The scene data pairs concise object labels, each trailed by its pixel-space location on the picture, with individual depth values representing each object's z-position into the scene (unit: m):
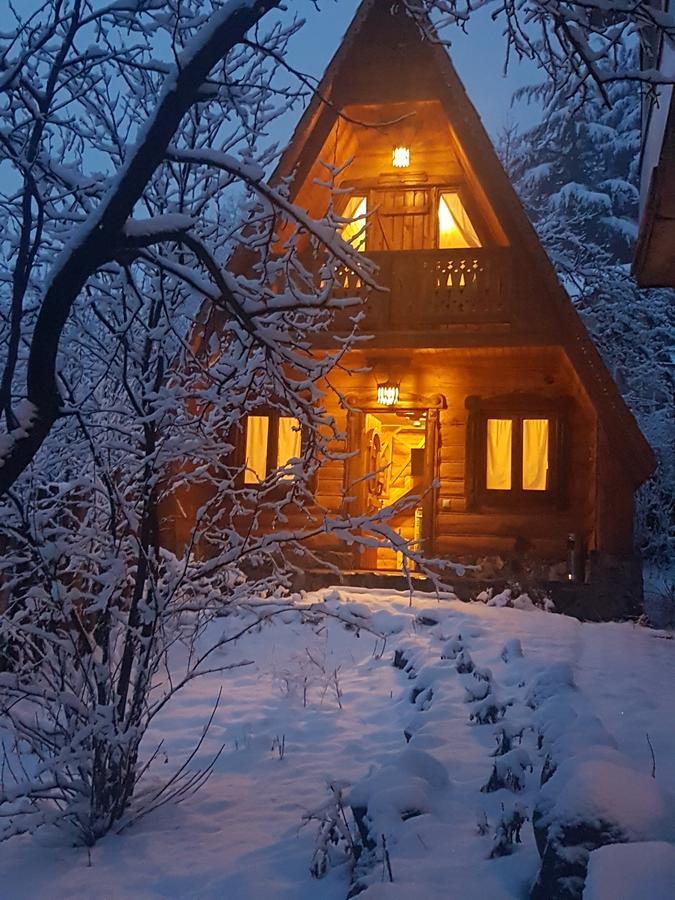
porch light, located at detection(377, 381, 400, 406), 11.73
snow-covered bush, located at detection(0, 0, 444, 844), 3.50
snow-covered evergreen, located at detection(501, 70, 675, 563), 19.70
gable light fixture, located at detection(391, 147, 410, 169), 12.42
